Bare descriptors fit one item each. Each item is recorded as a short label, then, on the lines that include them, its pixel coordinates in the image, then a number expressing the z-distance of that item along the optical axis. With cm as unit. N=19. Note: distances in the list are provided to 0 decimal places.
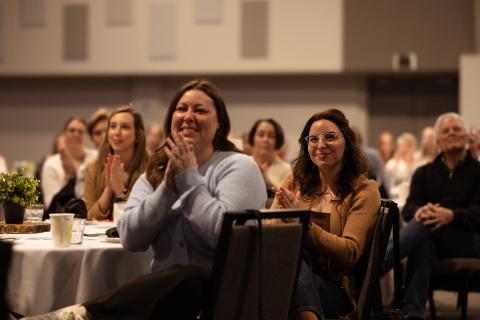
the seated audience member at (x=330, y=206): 572
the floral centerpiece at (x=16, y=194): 683
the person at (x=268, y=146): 1190
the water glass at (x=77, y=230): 616
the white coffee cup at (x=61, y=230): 603
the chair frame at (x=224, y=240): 462
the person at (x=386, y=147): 2050
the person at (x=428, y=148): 1523
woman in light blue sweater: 531
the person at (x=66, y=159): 1218
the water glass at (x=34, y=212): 707
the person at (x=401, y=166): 1510
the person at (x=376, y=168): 1221
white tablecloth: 592
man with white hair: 882
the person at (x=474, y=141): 1176
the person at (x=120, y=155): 866
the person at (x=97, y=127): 1239
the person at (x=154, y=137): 1672
